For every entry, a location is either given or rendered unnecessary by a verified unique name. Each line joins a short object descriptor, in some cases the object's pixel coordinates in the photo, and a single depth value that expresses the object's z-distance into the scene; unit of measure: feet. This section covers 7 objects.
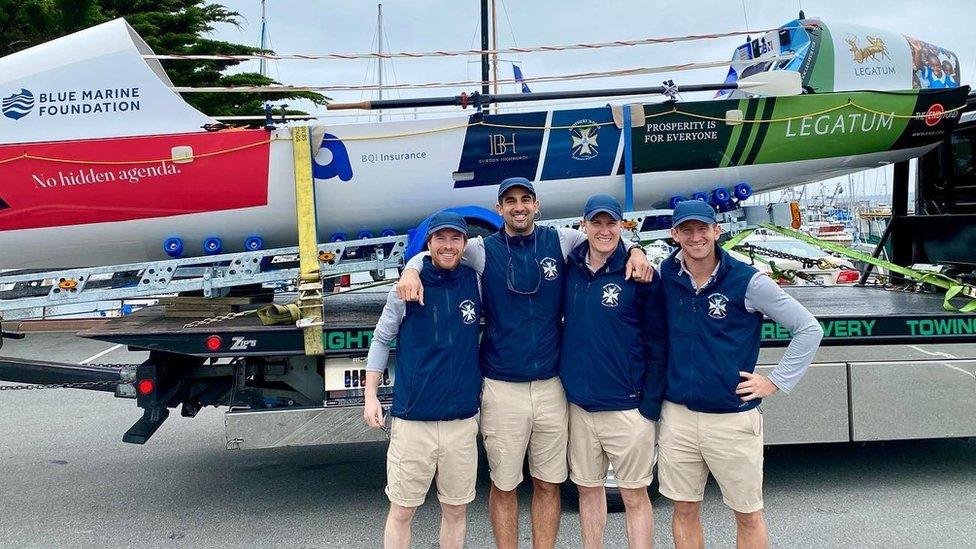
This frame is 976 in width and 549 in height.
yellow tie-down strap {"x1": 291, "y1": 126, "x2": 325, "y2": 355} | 13.32
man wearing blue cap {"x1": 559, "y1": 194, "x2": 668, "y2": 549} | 9.90
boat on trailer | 14.69
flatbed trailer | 13.25
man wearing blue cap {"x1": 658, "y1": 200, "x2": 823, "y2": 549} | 9.54
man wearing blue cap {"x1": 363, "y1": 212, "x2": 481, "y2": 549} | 9.85
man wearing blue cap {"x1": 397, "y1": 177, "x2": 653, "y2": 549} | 10.05
